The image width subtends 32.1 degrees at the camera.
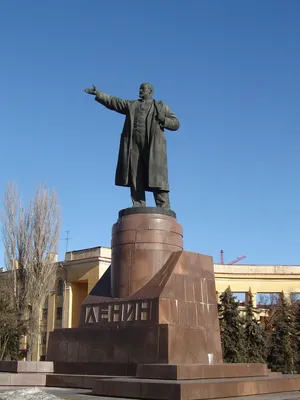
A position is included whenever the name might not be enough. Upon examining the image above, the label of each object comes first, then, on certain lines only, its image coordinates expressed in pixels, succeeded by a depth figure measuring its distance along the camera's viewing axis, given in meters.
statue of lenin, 11.38
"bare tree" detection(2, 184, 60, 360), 26.94
